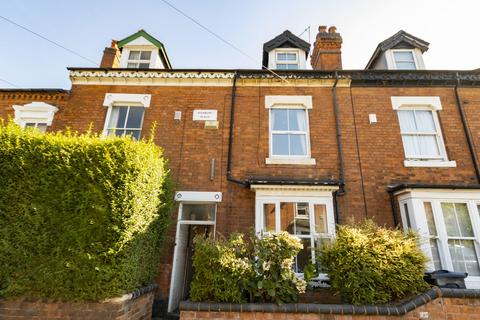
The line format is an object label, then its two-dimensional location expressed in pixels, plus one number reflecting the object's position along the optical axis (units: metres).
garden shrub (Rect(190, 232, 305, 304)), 4.56
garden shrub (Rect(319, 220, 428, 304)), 4.61
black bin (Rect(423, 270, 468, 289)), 4.75
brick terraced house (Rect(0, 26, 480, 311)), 6.64
